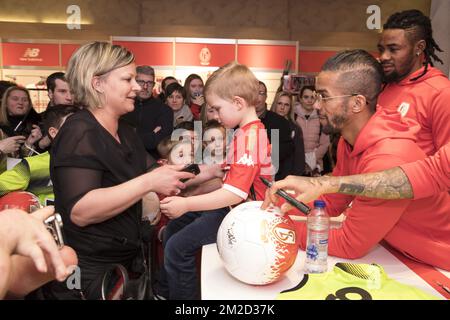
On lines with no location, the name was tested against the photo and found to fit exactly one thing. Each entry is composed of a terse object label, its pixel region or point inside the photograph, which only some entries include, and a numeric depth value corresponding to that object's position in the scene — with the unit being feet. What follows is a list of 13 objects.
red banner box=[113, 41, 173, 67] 29.07
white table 4.89
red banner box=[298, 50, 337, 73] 31.24
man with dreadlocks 8.08
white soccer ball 4.83
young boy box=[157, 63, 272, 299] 6.89
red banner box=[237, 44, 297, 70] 29.78
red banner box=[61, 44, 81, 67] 29.60
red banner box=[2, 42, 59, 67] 29.25
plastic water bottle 5.38
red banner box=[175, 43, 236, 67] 29.37
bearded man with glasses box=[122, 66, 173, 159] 15.18
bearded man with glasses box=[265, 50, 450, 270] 5.62
